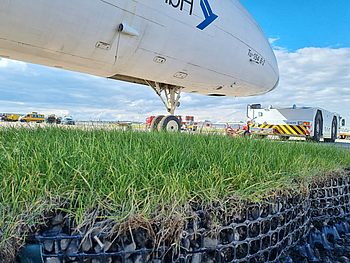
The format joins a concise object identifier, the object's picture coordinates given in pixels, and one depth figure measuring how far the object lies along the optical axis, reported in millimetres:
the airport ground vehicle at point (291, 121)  14930
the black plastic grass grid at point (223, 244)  1353
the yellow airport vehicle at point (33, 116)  29200
